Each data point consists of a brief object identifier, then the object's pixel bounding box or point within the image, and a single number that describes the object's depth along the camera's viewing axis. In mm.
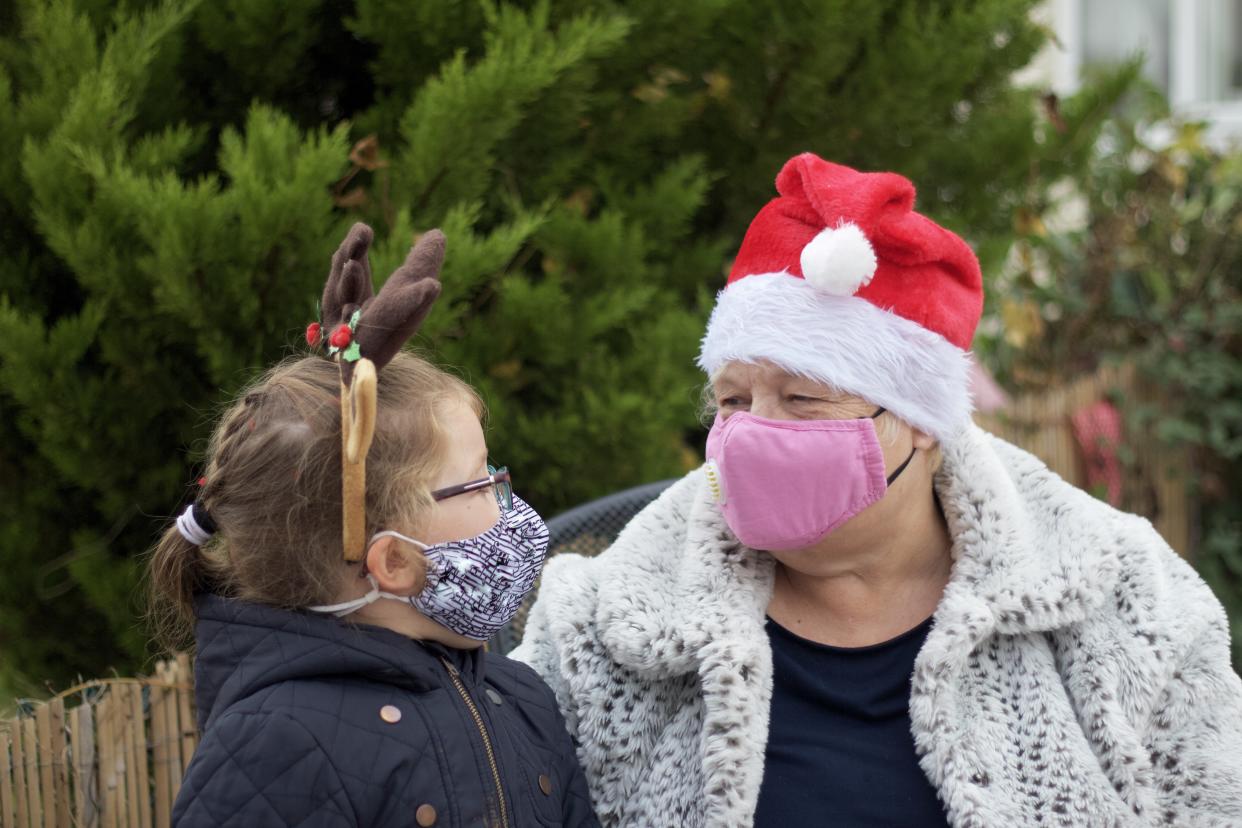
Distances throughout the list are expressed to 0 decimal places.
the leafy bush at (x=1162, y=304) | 4949
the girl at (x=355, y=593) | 1750
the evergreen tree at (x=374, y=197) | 2506
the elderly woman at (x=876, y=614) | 2076
